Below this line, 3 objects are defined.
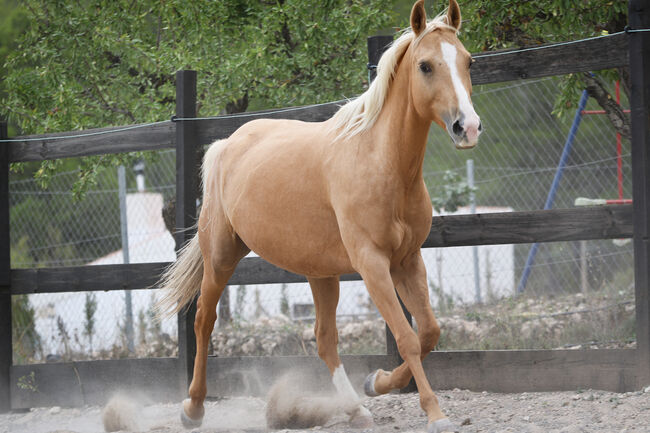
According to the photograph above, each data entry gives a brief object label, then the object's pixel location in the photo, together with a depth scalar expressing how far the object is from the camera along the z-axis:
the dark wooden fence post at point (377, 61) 9.27
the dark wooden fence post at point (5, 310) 11.42
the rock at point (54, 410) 11.03
